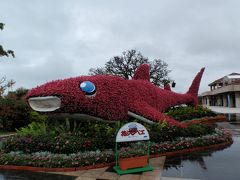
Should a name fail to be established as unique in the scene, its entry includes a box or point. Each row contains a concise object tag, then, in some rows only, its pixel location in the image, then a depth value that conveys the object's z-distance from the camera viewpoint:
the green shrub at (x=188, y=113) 21.91
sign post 7.71
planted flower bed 8.24
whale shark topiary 8.95
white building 51.39
